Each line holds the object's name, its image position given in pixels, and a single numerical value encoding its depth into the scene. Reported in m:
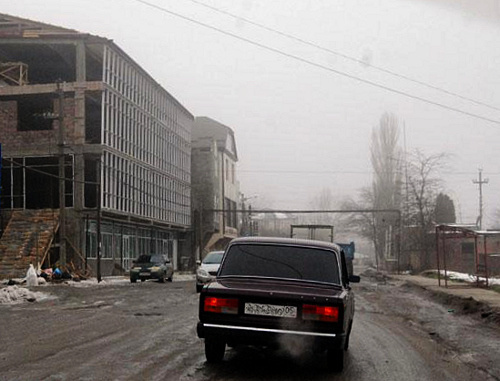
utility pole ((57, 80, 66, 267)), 30.06
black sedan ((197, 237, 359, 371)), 7.20
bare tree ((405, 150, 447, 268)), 47.60
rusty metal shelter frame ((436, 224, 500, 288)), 22.94
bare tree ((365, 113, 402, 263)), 69.56
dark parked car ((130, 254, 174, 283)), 33.47
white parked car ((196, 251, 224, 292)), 23.17
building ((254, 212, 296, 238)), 130.75
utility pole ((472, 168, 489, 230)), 84.21
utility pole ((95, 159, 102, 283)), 32.16
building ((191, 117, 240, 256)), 64.12
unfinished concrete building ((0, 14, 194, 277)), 37.34
